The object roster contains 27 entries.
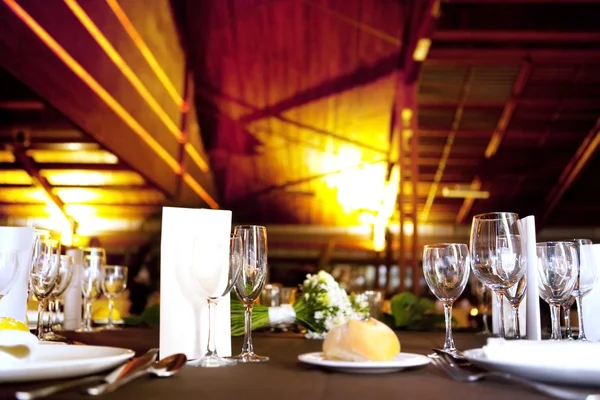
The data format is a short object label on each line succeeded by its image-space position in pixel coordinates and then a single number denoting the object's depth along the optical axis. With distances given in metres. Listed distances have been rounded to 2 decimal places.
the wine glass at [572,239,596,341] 1.20
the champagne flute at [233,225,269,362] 1.06
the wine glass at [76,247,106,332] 1.80
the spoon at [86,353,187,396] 0.66
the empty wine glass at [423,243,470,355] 1.17
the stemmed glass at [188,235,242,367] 0.98
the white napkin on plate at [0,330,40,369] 0.78
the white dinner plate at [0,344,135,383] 0.71
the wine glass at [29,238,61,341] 1.31
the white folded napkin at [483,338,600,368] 0.78
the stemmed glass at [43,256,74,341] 1.51
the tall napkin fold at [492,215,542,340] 1.13
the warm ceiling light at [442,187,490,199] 9.48
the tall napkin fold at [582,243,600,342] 1.29
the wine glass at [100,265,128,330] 1.84
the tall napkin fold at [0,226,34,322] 1.20
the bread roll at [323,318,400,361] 0.84
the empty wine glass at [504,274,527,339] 1.13
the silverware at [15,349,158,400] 0.59
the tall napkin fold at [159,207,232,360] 1.00
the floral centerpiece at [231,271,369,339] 1.58
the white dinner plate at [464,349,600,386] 0.70
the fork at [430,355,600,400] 0.65
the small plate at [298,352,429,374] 0.82
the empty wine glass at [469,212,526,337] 1.08
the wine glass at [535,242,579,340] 1.13
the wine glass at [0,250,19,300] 1.00
